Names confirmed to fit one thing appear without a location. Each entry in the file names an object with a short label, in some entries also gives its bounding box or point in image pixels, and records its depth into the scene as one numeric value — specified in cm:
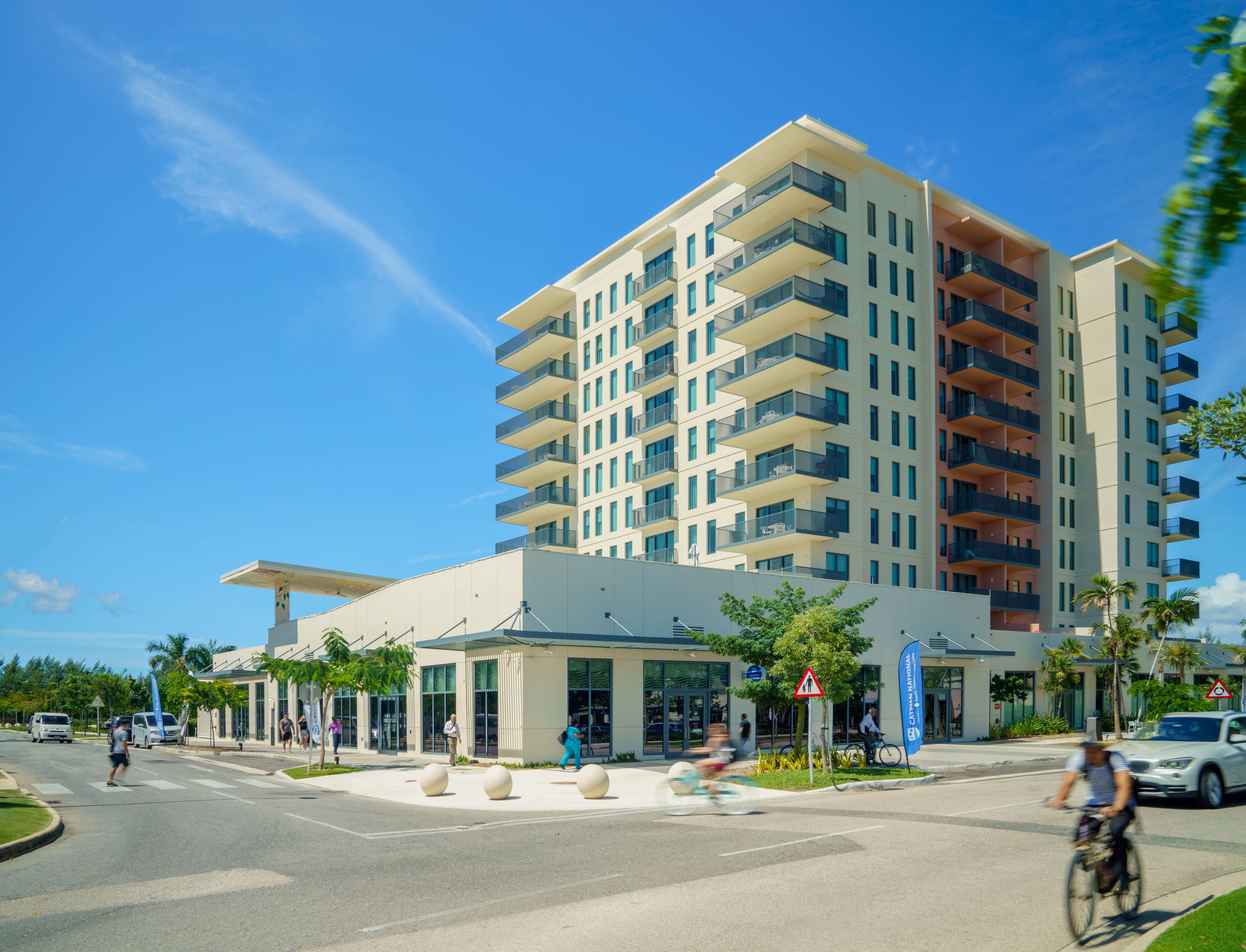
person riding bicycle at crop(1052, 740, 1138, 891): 860
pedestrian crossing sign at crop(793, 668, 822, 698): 2295
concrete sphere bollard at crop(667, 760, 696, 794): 1858
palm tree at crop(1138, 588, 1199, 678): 5069
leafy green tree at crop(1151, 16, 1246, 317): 405
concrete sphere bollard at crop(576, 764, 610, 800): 2130
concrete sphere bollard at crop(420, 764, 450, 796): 2292
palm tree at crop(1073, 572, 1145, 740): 4922
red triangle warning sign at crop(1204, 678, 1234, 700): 3331
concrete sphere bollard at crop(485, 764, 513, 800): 2134
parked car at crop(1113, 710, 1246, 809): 1645
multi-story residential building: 4475
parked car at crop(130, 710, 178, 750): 5497
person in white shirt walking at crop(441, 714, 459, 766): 3253
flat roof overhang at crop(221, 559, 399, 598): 5806
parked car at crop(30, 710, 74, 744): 6412
